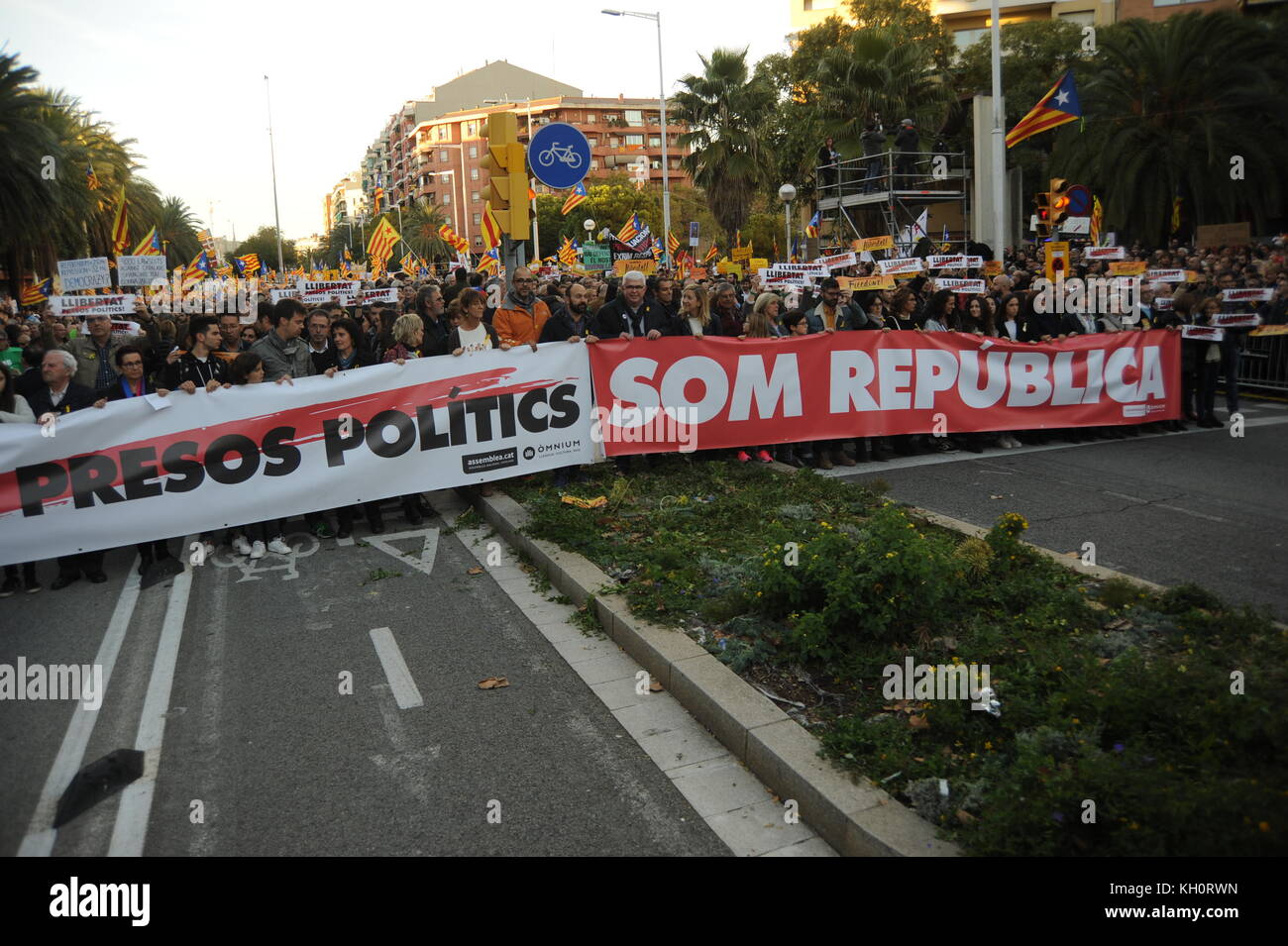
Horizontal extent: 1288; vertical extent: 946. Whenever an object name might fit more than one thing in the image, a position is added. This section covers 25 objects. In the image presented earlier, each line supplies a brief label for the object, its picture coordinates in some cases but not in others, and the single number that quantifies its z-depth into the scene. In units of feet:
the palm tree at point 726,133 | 128.57
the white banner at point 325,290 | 52.85
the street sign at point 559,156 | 34.71
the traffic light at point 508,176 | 35.22
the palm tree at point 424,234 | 320.09
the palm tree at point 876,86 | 108.17
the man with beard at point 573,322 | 32.35
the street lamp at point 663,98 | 121.20
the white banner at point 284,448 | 25.41
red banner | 32.60
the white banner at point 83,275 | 42.32
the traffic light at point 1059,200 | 52.54
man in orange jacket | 33.86
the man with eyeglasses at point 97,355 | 34.09
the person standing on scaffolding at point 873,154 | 86.48
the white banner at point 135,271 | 47.80
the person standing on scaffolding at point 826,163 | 93.30
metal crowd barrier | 48.39
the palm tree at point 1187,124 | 93.09
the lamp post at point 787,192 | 92.12
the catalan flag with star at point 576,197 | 72.96
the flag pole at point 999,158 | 59.98
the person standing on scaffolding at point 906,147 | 84.71
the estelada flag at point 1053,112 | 55.16
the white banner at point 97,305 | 33.96
